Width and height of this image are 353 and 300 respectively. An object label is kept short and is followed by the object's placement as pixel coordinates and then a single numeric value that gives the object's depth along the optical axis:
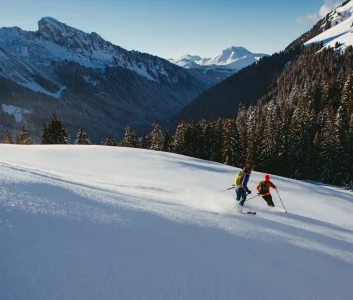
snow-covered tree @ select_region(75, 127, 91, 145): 57.88
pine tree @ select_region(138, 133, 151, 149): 67.12
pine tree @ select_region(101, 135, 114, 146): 63.52
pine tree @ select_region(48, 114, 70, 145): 53.72
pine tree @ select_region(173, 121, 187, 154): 56.69
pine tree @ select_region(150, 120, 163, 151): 58.69
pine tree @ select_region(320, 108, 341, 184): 49.72
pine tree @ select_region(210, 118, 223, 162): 57.81
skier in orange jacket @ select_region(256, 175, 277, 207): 13.73
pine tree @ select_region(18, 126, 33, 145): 61.79
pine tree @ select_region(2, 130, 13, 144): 65.69
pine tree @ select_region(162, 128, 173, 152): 60.09
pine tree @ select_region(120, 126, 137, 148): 60.44
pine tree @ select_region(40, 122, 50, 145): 53.97
